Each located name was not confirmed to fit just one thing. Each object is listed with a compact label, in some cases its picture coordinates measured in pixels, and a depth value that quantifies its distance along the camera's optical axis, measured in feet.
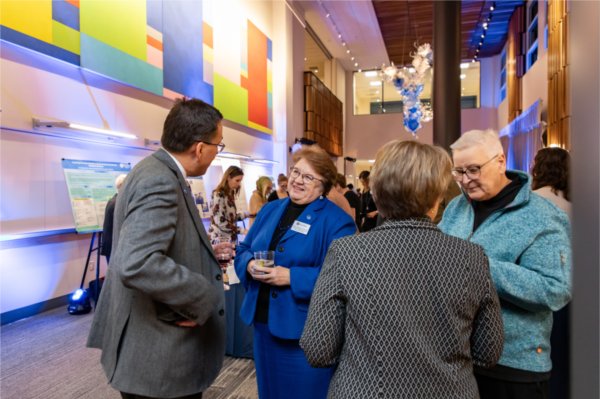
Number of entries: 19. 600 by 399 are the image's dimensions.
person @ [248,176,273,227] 21.06
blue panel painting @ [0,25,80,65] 13.73
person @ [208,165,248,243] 16.28
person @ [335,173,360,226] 22.07
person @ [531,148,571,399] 7.72
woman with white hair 4.16
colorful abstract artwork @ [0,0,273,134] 15.16
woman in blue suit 5.86
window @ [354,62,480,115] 57.20
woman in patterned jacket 3.42
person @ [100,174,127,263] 15.16
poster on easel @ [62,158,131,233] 16.48
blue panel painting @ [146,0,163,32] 20.85
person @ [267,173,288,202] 19.26
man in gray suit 4.17
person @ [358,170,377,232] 26.76
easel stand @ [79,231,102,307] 16.76
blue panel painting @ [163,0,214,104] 22.38
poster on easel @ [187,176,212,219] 24.74
